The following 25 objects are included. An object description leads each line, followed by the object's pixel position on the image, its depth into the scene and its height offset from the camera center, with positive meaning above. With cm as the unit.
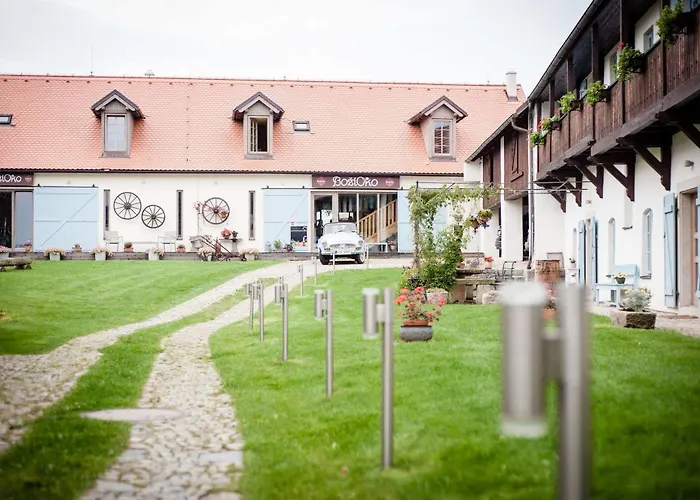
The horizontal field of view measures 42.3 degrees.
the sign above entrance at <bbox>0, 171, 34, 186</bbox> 3538 +315
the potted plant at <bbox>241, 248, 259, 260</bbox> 3306 +25
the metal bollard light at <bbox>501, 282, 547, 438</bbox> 268 -33
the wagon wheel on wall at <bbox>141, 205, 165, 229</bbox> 3559 +175
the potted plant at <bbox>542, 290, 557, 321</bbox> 1415 -74
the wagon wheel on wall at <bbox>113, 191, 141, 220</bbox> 3559 +218
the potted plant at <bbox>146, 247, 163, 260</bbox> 3378 +28
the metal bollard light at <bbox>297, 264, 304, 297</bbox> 2022 -24
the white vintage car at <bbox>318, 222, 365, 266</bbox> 3072 +59
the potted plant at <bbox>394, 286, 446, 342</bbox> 1170 -80
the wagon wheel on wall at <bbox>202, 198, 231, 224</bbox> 3572 +195
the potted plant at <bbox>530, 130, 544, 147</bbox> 2177 +296
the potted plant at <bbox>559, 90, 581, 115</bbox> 1822 +319
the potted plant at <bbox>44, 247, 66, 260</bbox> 3281 +27
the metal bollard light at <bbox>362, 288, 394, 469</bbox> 555 -75
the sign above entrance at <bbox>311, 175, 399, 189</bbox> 3631 +315
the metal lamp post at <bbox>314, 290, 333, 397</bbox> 812 -73
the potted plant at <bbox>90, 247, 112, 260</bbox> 3338 +27
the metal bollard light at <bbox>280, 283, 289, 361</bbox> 1041 -61
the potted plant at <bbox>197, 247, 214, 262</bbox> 3331 +23
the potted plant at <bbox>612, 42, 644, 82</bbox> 1432 +315
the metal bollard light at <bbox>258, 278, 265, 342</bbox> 1267 -76
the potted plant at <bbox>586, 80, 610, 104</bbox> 1634 +304
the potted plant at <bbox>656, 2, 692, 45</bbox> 1208 +320
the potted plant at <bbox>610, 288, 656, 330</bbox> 1323 -78
